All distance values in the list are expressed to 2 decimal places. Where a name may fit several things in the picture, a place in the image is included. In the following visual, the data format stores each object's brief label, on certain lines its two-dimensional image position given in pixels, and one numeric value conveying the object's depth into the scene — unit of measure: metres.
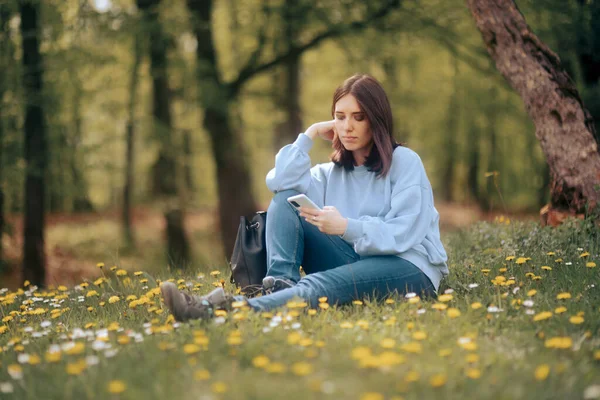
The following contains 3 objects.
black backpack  3.74
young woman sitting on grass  3.46
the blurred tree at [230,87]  9.03
